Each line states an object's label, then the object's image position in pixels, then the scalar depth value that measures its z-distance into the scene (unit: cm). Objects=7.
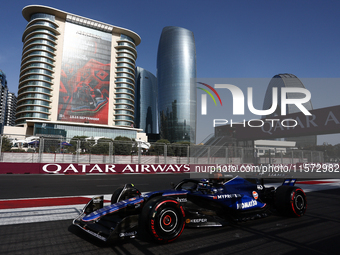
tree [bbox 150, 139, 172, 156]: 2058
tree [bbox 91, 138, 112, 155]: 1816
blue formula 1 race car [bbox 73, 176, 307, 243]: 342
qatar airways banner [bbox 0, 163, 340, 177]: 1623
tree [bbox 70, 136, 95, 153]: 1743
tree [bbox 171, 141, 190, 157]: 2174
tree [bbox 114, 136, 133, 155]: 1898
